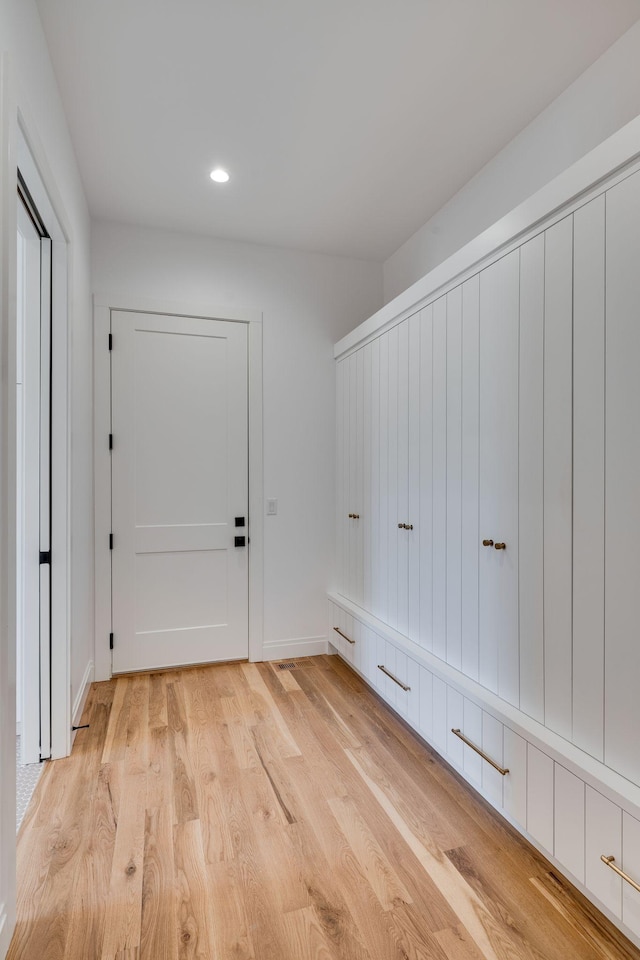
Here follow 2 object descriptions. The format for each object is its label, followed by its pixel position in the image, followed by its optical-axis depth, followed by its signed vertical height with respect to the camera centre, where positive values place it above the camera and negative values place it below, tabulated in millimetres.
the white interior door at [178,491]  3039 -99
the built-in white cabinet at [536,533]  1341 -189
